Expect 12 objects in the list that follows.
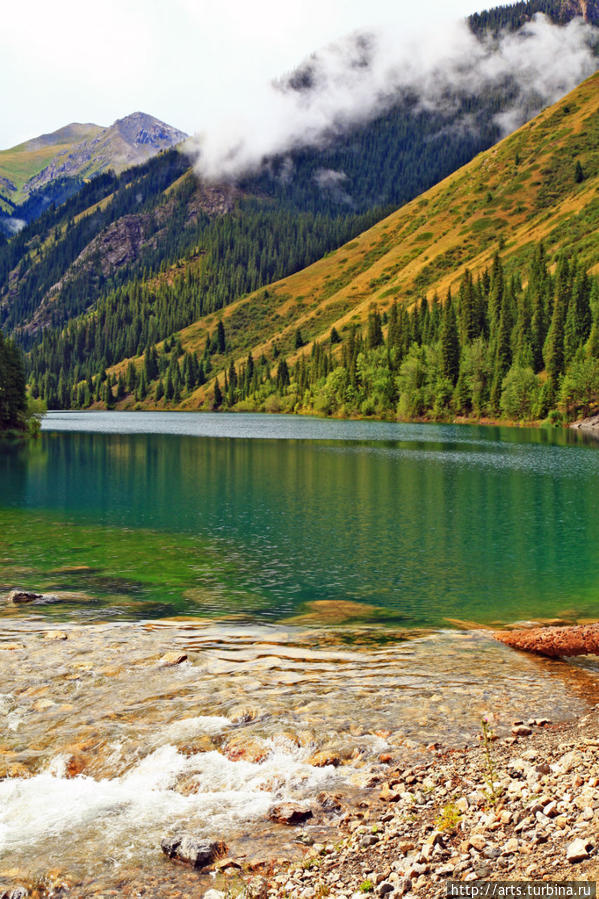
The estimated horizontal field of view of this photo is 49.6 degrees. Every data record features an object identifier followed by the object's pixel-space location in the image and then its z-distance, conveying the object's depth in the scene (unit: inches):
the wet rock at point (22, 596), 1044.8
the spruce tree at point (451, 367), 7785.4
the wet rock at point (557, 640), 826.8
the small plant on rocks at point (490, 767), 446.6
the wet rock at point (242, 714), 608.1
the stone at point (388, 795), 469.4
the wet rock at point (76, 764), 527.2
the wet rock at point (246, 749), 546.0
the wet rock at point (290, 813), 455.5
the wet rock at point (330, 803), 468.8
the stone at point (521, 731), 565.9
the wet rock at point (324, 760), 534.9
